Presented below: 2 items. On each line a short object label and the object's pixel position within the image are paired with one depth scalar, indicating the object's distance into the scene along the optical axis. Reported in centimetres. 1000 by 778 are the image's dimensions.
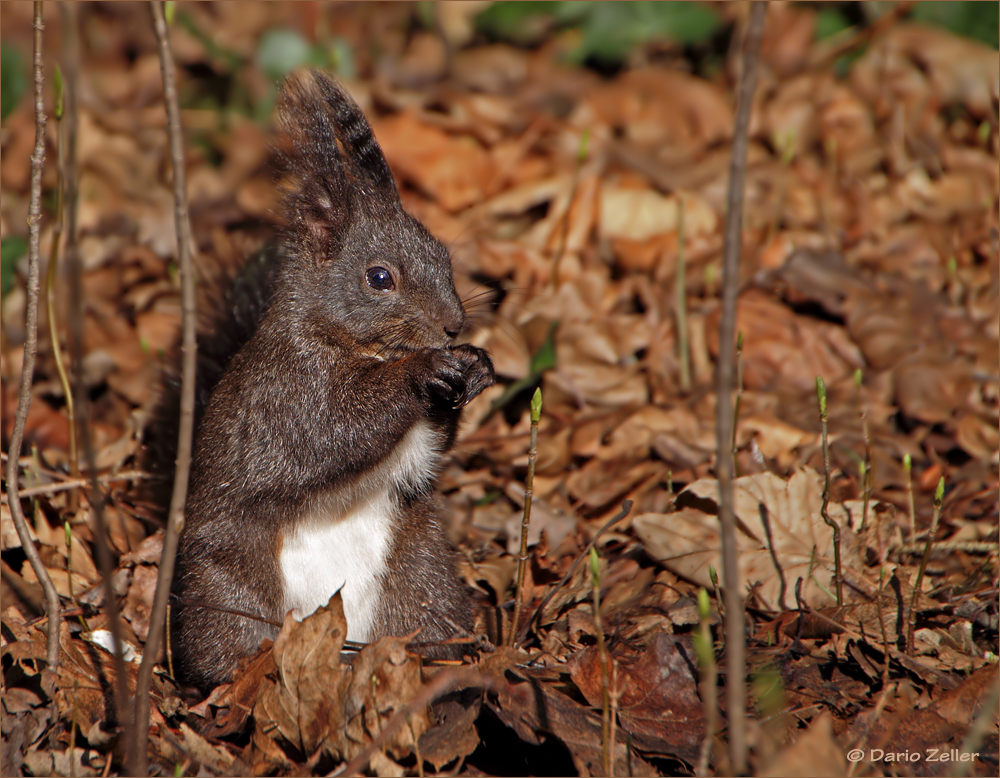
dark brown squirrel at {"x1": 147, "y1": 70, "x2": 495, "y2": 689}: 518
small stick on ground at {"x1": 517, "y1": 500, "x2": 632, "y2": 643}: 495
